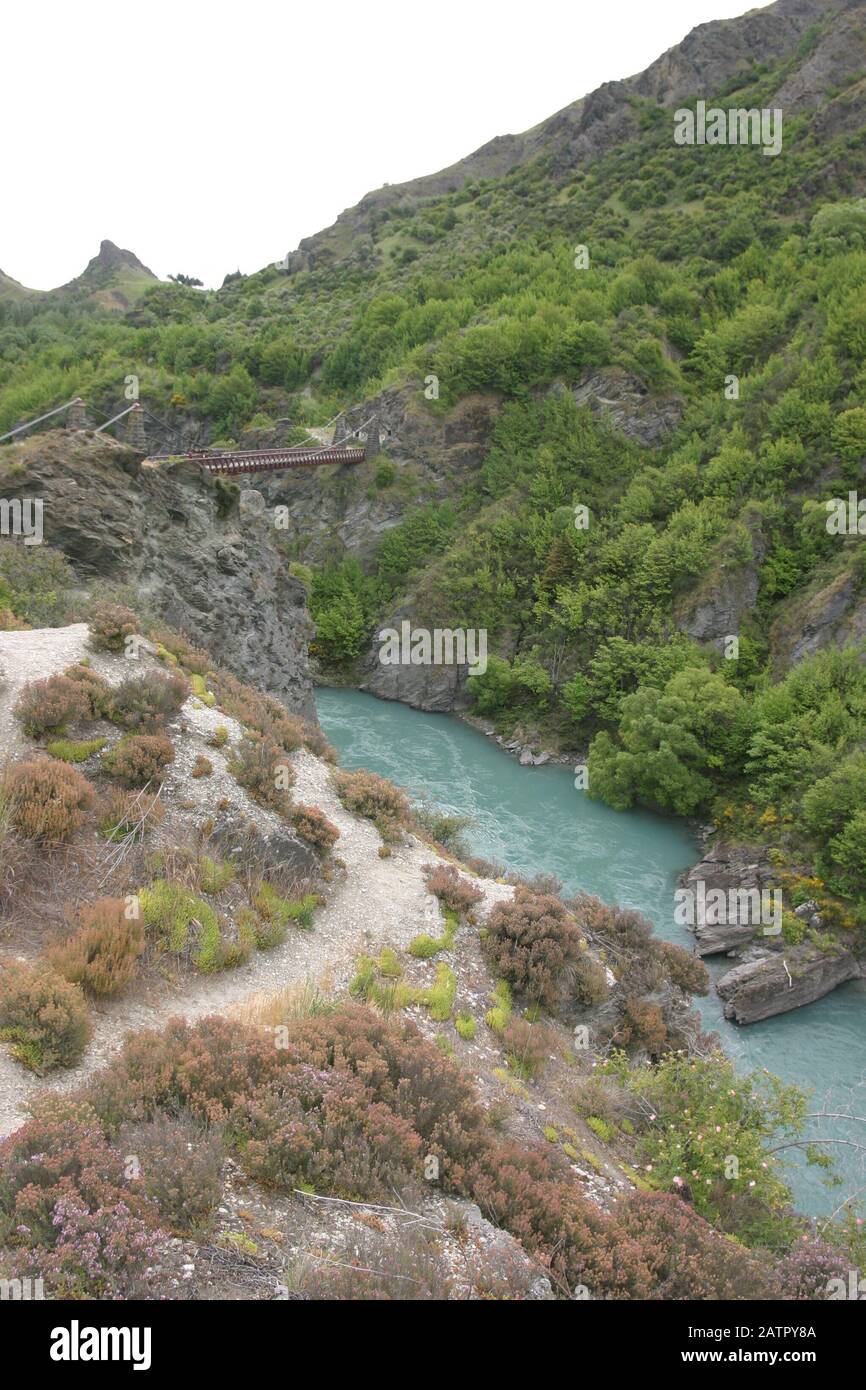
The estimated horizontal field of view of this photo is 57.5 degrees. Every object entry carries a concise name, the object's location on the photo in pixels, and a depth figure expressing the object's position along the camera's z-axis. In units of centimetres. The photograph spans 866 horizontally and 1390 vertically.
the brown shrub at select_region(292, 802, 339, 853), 1196
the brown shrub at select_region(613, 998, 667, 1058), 1166
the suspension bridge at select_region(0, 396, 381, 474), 2886
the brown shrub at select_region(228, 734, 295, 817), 1199
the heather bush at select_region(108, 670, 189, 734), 1185
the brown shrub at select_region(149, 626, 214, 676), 1480
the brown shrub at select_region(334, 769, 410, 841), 1387
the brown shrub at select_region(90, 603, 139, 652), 1331
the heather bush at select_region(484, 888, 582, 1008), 1122
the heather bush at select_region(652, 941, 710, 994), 1377
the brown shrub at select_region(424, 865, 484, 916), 1228
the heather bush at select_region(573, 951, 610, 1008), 1157
